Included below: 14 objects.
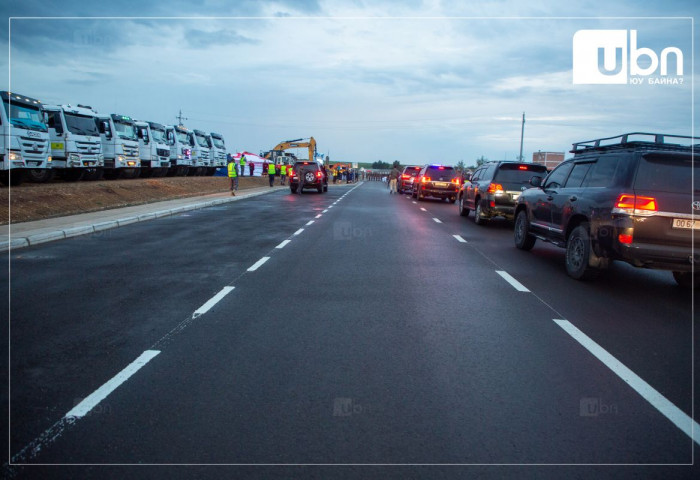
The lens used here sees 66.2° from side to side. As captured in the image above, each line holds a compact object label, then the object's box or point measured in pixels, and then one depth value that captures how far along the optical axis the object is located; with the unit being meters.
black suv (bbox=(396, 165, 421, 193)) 41.81
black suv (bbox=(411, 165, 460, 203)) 28.38
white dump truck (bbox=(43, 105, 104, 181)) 23.50
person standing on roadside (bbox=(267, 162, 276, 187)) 42.94
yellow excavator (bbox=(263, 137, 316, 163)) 67.00
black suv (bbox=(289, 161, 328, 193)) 36.50
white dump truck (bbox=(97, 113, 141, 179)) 28.06
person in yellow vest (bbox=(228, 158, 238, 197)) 29.97
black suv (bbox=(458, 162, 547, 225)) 15.32
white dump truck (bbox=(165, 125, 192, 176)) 36.69
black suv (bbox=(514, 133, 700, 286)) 7.17
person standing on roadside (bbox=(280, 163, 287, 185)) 53.08
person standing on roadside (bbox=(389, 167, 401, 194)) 41.59
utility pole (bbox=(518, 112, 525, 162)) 65.31
